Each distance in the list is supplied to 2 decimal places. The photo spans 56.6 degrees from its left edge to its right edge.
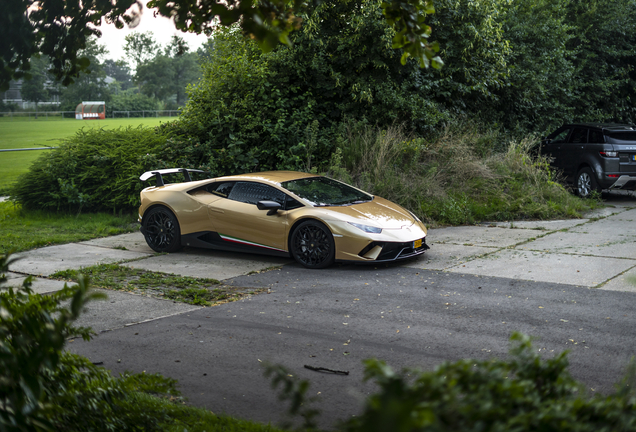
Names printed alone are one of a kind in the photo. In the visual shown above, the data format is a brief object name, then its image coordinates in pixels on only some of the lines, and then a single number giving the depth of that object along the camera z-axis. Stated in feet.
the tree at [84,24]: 11.39
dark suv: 46.29
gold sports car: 27.40
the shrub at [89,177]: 43.57
